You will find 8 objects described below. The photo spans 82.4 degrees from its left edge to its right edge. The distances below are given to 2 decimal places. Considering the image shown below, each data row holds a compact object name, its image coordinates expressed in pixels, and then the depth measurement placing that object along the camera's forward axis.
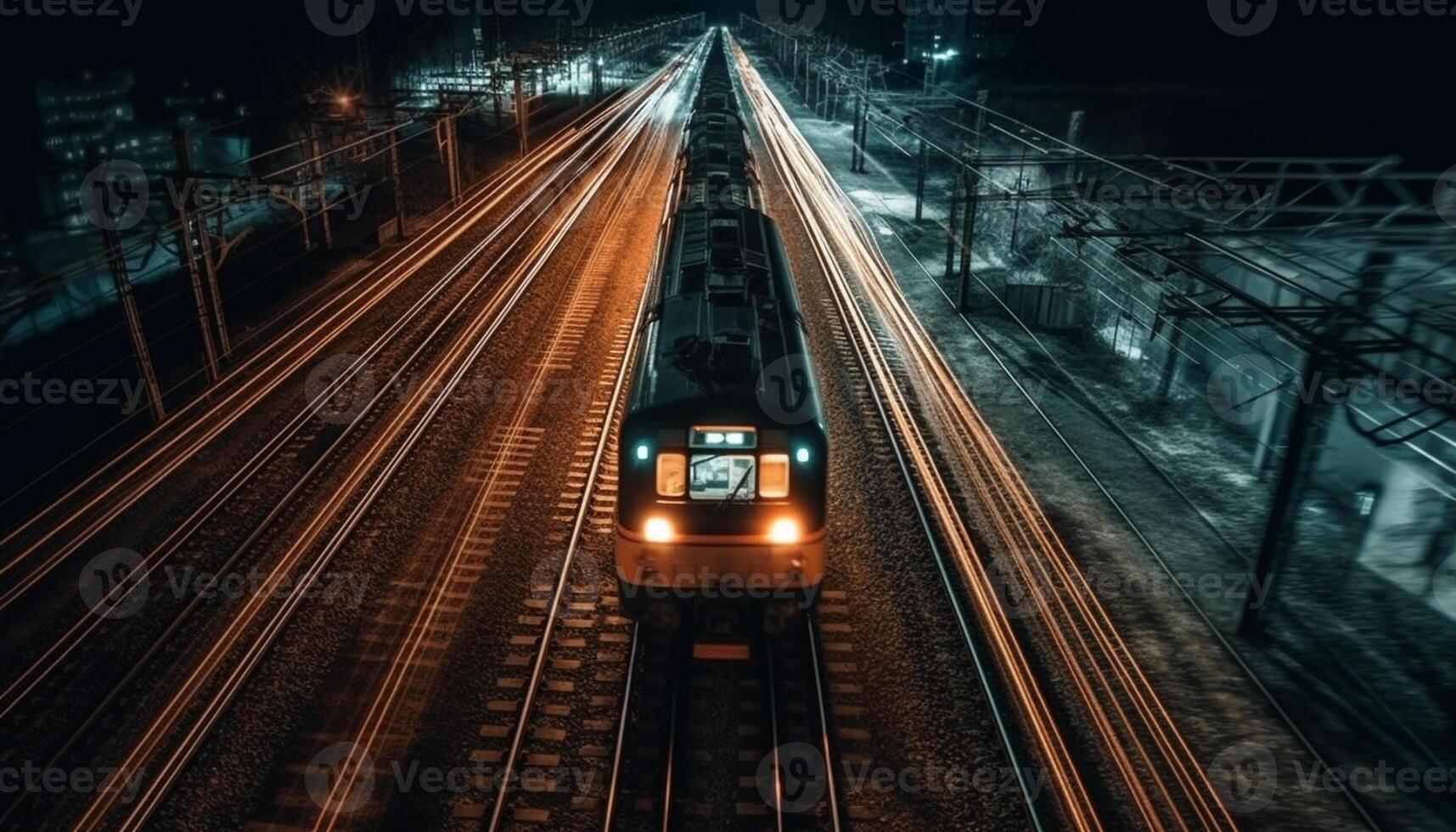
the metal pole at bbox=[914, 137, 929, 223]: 27.58
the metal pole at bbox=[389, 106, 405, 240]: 23.84
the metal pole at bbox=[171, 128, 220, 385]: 13.62
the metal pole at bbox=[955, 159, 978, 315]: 19.64
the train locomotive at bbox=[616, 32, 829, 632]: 8.17
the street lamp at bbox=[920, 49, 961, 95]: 46.86
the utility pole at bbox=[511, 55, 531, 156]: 34.25
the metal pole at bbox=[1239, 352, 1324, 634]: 9.20
